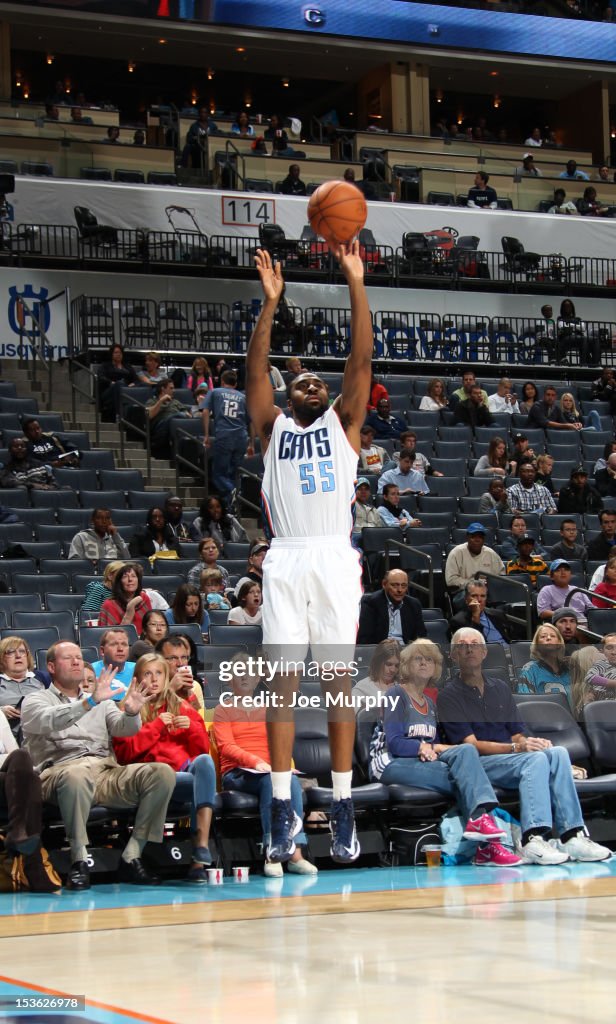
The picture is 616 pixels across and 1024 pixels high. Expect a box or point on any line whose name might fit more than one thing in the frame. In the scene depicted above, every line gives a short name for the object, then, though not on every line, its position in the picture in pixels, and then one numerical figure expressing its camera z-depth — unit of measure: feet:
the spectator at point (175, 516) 43.09
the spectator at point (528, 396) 60.85
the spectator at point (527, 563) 43.34
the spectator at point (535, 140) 93.56
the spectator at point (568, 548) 44.98
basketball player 19.75
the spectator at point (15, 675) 26.55
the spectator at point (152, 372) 55.16
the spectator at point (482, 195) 81.97
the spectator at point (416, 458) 49.24
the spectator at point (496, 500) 48.67
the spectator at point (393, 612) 35.29
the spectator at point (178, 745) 24.71
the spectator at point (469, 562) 41.83
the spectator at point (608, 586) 40.98
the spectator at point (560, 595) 40.29
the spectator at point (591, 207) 84.74
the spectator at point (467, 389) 57.67
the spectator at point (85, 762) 23.81
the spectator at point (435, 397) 58.44
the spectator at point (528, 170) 86.17
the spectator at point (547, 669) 29.86
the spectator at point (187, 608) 34.45
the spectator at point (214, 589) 37.41
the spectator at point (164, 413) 52.31
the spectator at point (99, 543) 40.42
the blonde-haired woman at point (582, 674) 29.78
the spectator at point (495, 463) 52.19
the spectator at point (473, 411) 57.31
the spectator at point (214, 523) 44.01
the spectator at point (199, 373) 56.29
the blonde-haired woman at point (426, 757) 25.32
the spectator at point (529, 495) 49.34
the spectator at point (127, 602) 34.12
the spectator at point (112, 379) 54.85
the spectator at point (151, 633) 29.04
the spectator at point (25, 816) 22.99
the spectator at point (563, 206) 83.56
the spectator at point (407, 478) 48.55
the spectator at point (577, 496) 50.26
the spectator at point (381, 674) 27.45
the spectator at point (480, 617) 37.20
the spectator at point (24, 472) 44.52
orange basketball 20.40
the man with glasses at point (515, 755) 25.49
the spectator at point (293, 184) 77.56
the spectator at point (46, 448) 45.98
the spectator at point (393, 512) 45.14
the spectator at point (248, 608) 34.37
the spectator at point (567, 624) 33.96
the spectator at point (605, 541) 45.57
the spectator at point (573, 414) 59.47
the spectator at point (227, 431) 48.34
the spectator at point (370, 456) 49.96
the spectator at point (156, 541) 41.55
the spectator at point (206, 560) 38.75
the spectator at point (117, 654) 27.55
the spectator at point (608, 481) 52.08
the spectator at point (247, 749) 25.11
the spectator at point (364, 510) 44.27
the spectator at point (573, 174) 88.02
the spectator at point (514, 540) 45.25
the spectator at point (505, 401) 59.98
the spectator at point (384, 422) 53.88
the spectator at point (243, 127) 83.99
